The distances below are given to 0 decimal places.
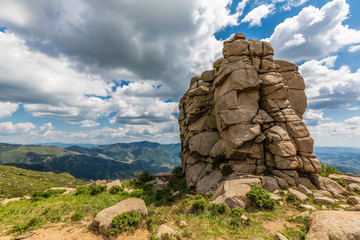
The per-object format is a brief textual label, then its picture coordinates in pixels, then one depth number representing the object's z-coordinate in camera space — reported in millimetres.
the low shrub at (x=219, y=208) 16266
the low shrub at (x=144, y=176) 37047
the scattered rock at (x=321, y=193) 20277
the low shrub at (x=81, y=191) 25969
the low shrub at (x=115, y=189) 26311
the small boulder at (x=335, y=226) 9836
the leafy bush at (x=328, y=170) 29797
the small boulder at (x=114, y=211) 13640
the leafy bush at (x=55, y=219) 16028
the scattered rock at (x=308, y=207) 16553
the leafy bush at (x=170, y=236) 12116
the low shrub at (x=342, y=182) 24617
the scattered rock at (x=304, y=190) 20719
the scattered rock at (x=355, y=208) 14936
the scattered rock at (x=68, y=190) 28750
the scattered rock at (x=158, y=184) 31338
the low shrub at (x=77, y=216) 16234
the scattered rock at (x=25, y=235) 12695
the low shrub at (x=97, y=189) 25594
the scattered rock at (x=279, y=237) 11297
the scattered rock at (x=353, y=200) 18078
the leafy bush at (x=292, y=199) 18089
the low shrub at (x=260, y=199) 16859
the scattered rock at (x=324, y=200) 18078
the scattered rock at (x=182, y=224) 14348
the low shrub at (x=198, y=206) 17397
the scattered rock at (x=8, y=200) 24181
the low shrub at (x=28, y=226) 14057
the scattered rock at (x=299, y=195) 18862
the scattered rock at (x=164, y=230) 12675
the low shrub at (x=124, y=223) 13293
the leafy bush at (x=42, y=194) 24441
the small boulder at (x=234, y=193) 17250
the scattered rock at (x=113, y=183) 29578
